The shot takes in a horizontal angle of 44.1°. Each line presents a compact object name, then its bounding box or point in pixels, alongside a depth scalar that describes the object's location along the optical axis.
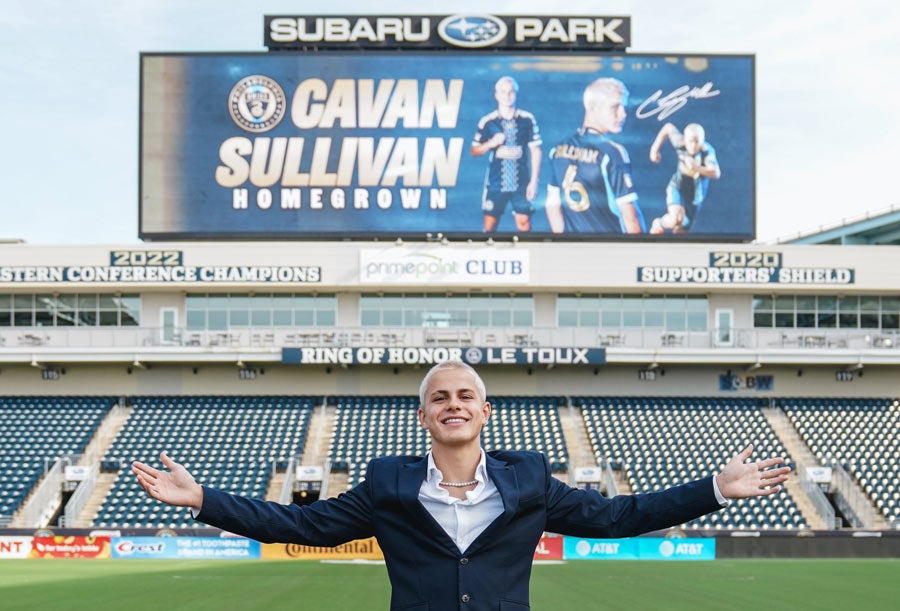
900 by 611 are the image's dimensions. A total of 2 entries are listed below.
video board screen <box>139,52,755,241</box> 42.97
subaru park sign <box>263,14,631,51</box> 44.34
